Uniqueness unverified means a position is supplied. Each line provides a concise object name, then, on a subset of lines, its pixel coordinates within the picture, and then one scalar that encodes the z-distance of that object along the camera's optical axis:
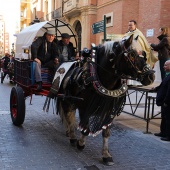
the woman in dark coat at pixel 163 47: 6.82
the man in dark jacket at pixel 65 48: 6.84
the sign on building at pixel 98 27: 8.48
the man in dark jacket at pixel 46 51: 6.64
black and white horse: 3.96
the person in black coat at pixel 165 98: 5.65
